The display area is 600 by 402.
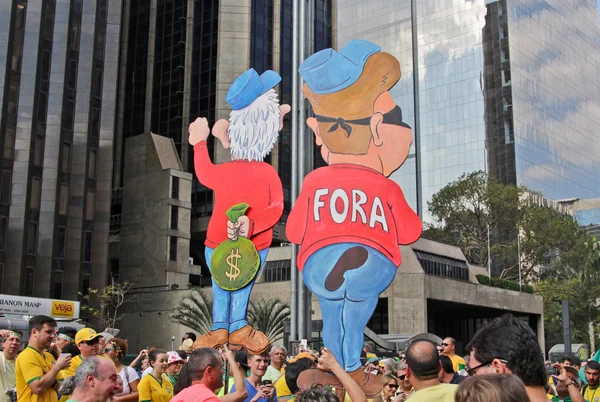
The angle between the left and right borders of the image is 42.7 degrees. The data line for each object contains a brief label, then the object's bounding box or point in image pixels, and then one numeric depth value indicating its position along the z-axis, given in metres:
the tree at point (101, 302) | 46.00
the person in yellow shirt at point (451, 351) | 9.77
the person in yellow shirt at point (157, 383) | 8.12
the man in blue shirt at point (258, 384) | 7.20
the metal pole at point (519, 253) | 55.66
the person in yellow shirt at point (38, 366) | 6.96
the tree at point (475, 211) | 55.22
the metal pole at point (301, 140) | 18.92
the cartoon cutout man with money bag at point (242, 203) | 17.03
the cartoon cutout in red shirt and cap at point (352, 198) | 15.09
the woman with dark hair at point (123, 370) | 8.43
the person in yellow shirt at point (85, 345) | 8.07
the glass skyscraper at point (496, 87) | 92.88
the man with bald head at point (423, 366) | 4.90
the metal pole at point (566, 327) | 19.17
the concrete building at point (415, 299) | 45.34
